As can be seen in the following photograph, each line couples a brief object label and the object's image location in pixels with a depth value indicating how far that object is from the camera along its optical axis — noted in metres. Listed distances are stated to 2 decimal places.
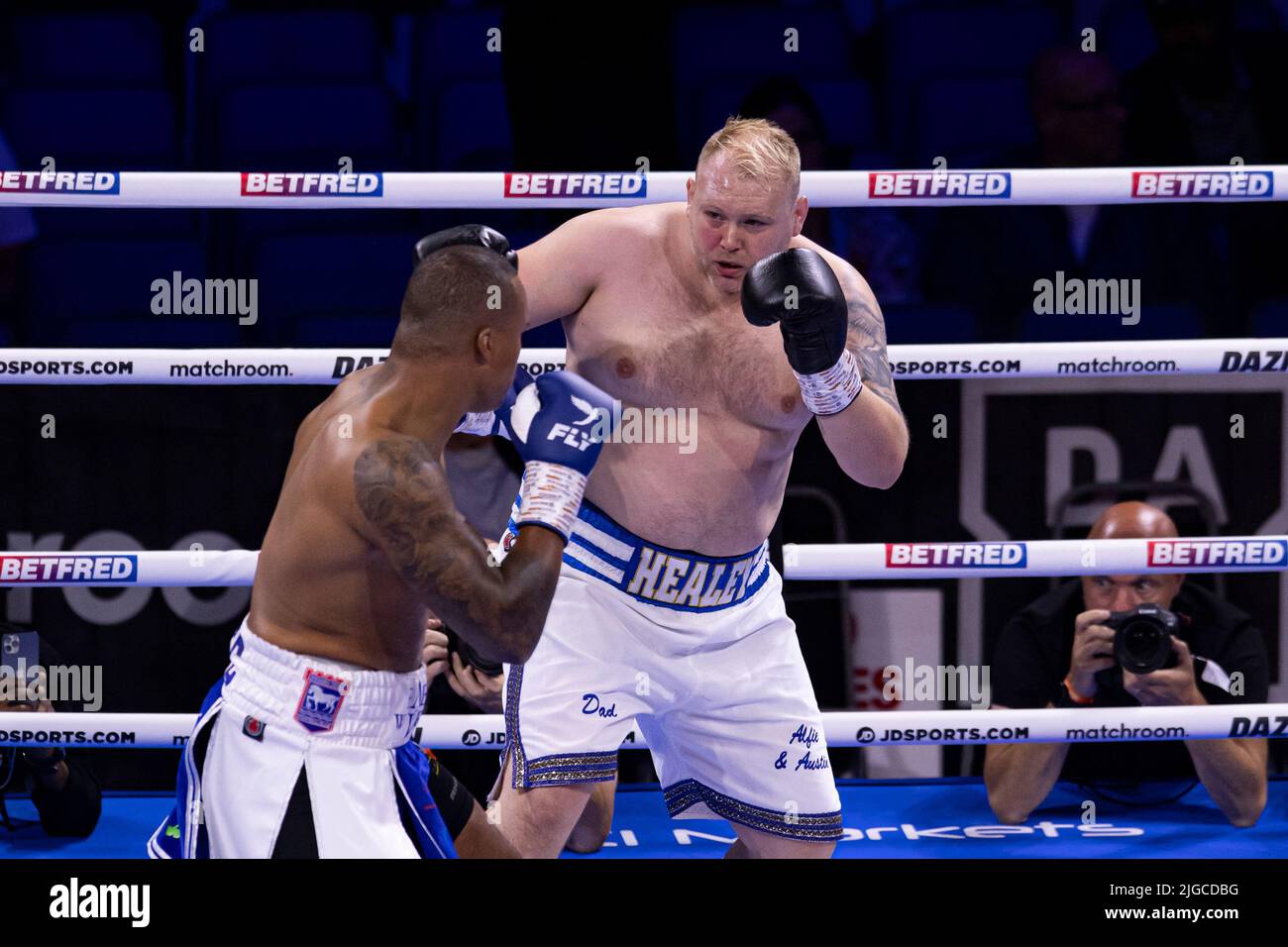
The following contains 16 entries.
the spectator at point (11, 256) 4.94
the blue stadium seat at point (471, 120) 5.54
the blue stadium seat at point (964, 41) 5.74
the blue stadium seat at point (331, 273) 4.75
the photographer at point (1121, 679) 3.55
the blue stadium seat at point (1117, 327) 4.54
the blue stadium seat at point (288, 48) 5.69
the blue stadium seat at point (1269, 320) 4.59
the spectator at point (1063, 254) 4.78
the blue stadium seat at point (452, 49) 5.75
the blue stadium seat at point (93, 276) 4.95
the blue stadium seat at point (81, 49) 5.77
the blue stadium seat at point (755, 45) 5.71
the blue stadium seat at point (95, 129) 5.32
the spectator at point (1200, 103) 5.07
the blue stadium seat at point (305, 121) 5.39
